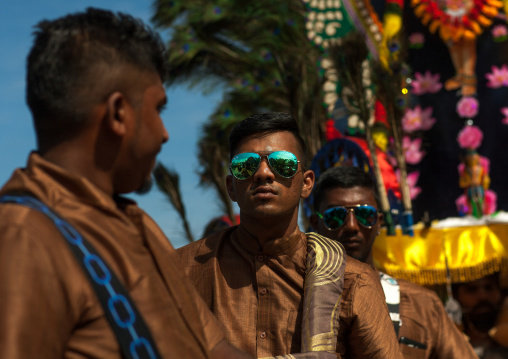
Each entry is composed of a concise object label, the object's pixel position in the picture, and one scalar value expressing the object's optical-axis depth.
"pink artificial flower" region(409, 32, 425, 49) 11.40
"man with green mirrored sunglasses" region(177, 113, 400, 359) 3.05
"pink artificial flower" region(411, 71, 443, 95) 11.21
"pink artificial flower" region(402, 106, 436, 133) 11.20
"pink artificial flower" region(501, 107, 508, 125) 10.65
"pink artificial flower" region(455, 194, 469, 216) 10.55
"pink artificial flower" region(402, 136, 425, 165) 11.25
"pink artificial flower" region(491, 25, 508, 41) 10.91
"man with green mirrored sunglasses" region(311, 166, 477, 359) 4.61
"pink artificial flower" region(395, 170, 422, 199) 11.19
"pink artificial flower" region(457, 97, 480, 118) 10.83
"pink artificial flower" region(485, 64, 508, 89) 10.79
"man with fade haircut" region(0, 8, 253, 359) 1.34
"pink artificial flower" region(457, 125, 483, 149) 10.73
